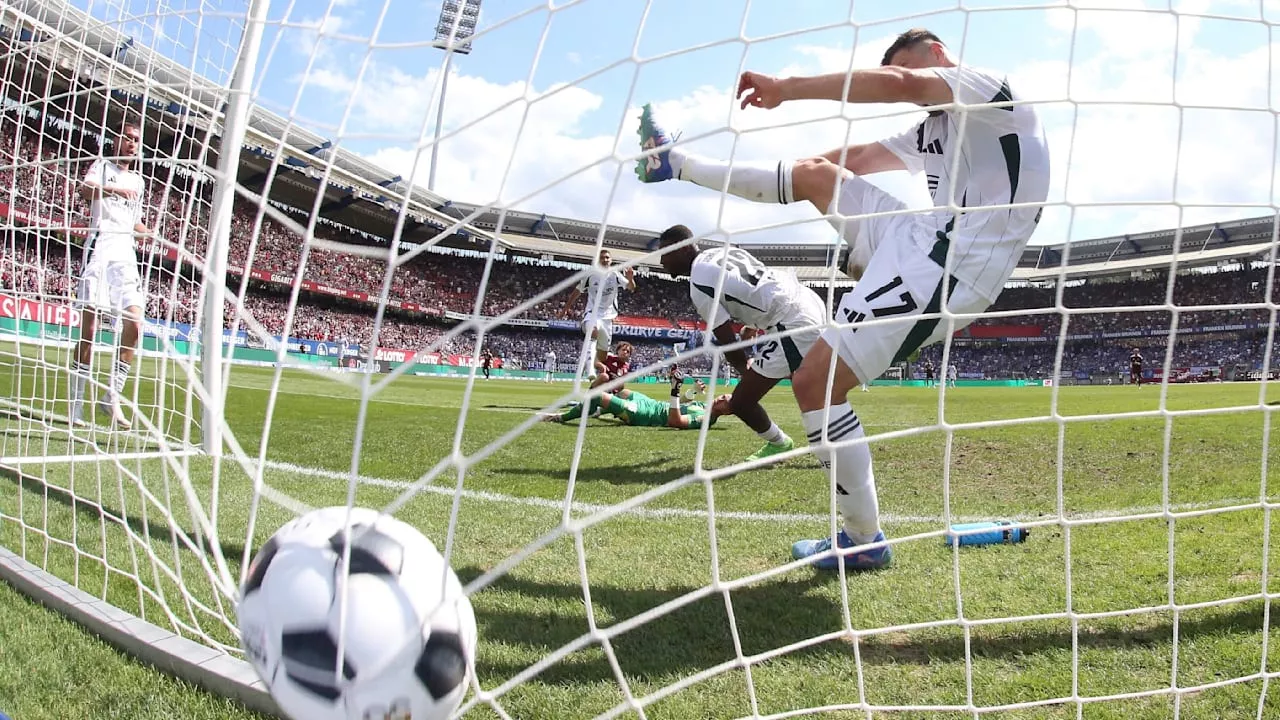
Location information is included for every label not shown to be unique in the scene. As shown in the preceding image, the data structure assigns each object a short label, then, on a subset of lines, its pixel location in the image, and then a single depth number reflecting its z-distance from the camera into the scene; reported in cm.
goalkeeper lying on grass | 776
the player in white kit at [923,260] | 236
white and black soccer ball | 122
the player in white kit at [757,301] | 425
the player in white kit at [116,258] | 340
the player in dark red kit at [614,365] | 825
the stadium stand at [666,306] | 2853
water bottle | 277
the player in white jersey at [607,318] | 835
